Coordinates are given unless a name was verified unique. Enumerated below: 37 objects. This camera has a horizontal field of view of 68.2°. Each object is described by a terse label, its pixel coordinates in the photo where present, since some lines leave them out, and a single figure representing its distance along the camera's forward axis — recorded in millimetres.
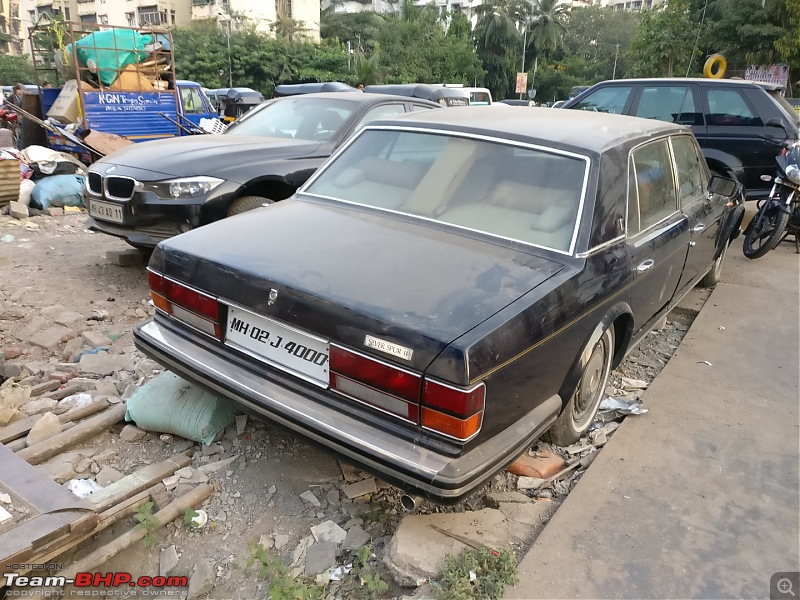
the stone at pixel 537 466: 3002
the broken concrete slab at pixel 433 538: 2301
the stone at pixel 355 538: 2465
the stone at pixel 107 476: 2727
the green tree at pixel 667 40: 24672
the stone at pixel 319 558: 2340
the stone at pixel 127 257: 5652
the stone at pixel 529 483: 2938
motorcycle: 6531
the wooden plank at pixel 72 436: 2744
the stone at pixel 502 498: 2803
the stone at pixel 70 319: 4406
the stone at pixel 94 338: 4094
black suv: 7035
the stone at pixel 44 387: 3400
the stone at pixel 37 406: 3179
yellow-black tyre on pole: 18438
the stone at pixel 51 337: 4090
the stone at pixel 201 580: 2225
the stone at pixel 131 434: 3029
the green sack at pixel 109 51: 10562
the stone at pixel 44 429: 2863
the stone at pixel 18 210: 7363
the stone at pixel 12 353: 3896
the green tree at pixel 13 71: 37594
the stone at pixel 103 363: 3707
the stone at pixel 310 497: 2711
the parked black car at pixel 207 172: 4742
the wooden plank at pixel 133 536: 2189
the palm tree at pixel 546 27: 60062
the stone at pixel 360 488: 2701
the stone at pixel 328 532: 2486
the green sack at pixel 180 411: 2955
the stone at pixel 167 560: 2342
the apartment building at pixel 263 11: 47031
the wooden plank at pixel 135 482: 2518
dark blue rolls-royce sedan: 2082
